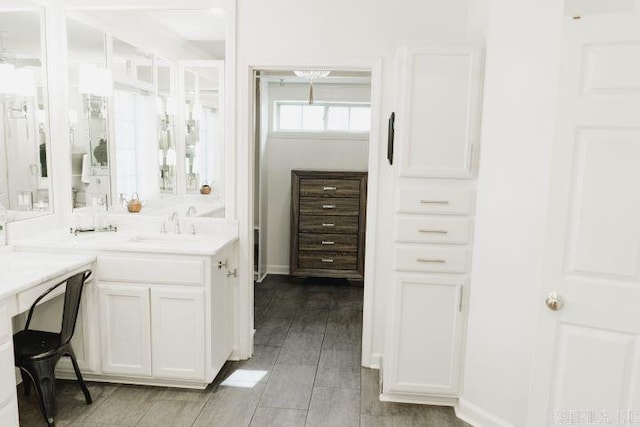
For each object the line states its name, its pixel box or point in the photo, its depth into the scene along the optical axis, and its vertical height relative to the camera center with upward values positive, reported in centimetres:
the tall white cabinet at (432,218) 261 -34
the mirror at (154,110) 320 +28
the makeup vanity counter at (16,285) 207 -67
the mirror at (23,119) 284 +18
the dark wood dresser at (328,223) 510 -74
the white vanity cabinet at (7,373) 204 -99
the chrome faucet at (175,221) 326 -48
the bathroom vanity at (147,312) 278 -96
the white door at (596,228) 177 -26
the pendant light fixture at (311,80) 449 +76
